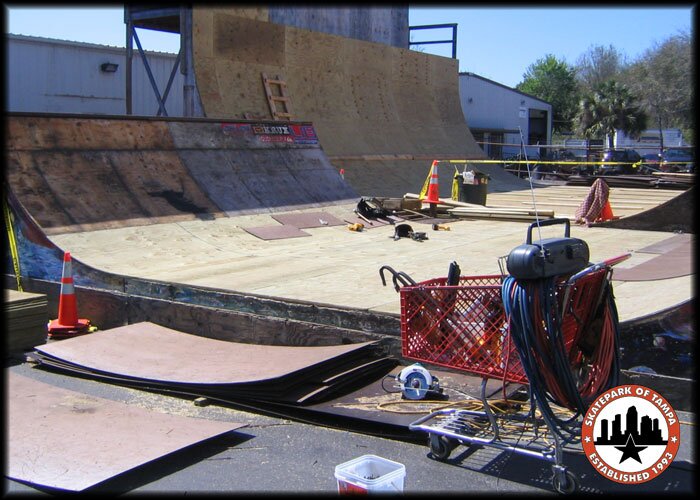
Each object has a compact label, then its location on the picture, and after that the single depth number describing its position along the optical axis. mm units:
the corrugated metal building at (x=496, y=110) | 45344
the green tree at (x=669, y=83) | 51125
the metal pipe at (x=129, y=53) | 21219
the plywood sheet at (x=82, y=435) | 4043
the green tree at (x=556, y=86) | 68500
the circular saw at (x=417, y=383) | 5211
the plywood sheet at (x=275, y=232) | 11234
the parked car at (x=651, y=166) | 32125
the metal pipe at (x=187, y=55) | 18109
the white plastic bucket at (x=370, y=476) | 3430
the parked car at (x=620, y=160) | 32219
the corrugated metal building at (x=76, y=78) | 24547
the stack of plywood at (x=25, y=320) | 6930
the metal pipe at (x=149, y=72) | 19938
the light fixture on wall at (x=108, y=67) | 26641
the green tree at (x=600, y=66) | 86125
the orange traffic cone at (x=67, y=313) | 7547
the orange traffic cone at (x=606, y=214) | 13188
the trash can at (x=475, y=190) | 15982
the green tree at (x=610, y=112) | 45812
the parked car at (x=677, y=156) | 35312
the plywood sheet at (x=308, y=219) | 12287
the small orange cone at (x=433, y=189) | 14234
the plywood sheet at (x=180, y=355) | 5668
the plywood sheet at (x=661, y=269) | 7371
